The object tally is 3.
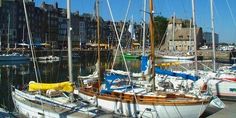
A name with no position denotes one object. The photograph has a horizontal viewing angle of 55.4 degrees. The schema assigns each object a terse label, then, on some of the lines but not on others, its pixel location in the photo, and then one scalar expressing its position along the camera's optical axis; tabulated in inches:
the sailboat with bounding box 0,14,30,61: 1638.3
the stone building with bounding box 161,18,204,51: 2750.6
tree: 2844.6
